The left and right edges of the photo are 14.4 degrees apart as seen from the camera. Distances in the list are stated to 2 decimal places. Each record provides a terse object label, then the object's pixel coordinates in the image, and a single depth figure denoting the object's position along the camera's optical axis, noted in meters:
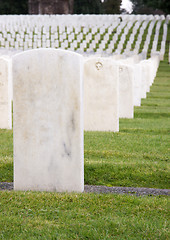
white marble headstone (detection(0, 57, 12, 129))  10.29
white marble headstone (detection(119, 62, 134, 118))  13.53
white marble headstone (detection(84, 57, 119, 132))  10.49
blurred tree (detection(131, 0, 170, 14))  57.20
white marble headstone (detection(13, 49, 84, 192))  5.86
